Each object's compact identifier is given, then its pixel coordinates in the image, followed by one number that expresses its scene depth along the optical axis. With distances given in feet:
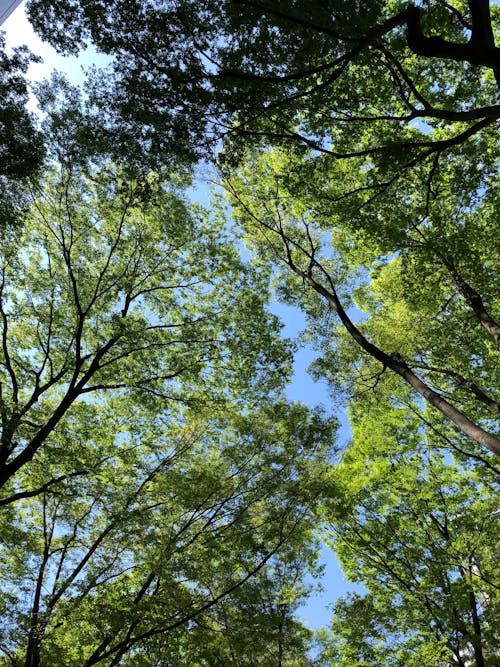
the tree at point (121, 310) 28.48
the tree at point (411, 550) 27.94
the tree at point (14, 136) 19.29
